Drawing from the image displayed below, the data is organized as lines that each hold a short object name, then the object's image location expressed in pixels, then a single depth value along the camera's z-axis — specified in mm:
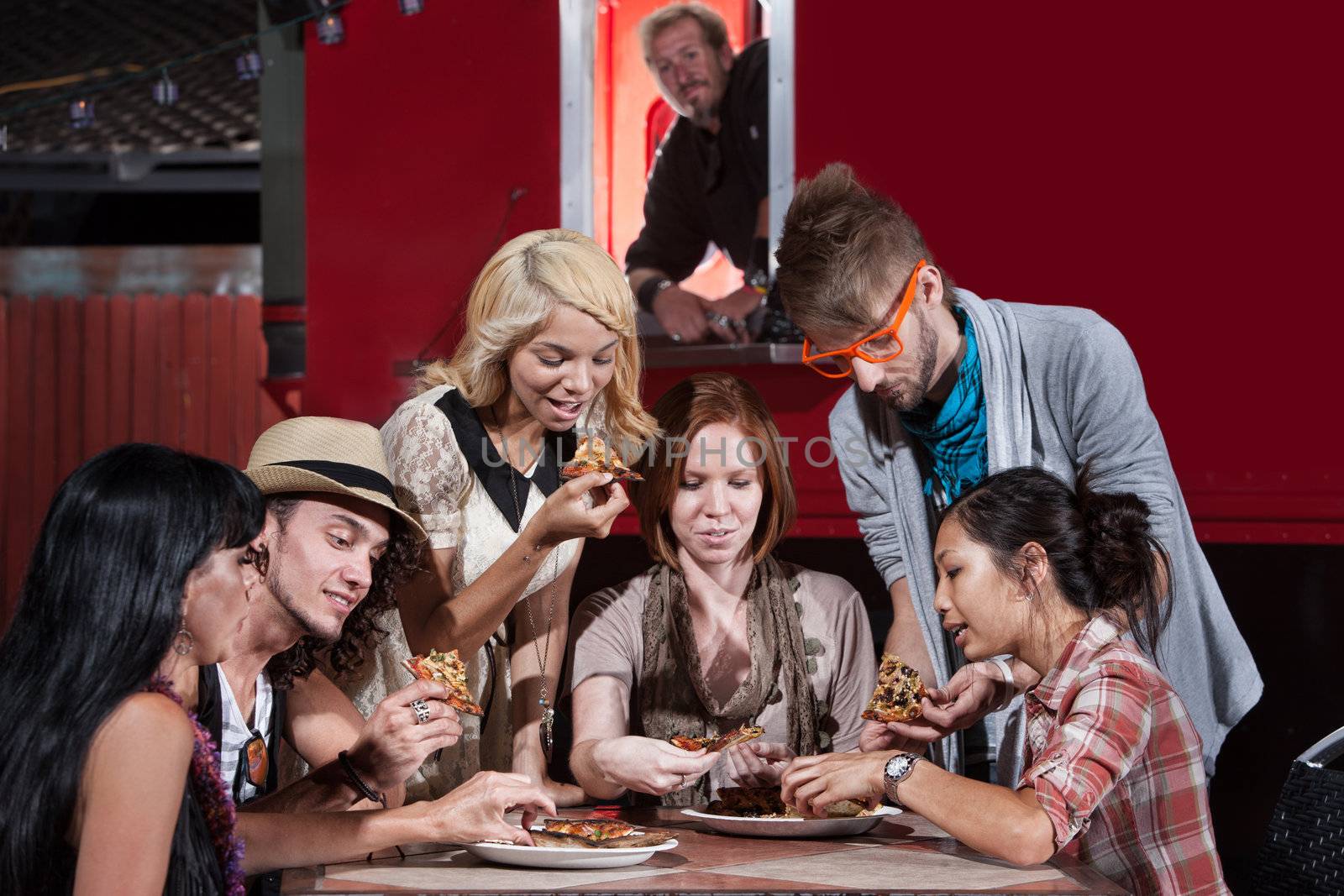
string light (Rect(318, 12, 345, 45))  5113
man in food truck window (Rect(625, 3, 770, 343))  4648
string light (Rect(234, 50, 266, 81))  5363
